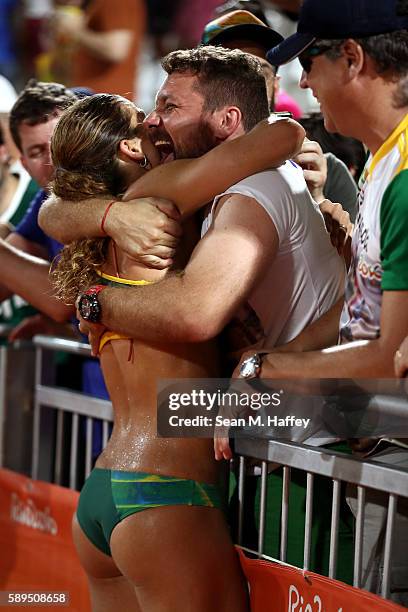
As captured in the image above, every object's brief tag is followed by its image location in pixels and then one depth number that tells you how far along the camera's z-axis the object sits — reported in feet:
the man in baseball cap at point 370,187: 14.02
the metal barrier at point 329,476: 14.64
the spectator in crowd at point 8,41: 48.39
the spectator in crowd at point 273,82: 18.33
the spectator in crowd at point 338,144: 20.52
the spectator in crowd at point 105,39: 42.37
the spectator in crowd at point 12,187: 29.26
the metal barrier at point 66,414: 23.07
